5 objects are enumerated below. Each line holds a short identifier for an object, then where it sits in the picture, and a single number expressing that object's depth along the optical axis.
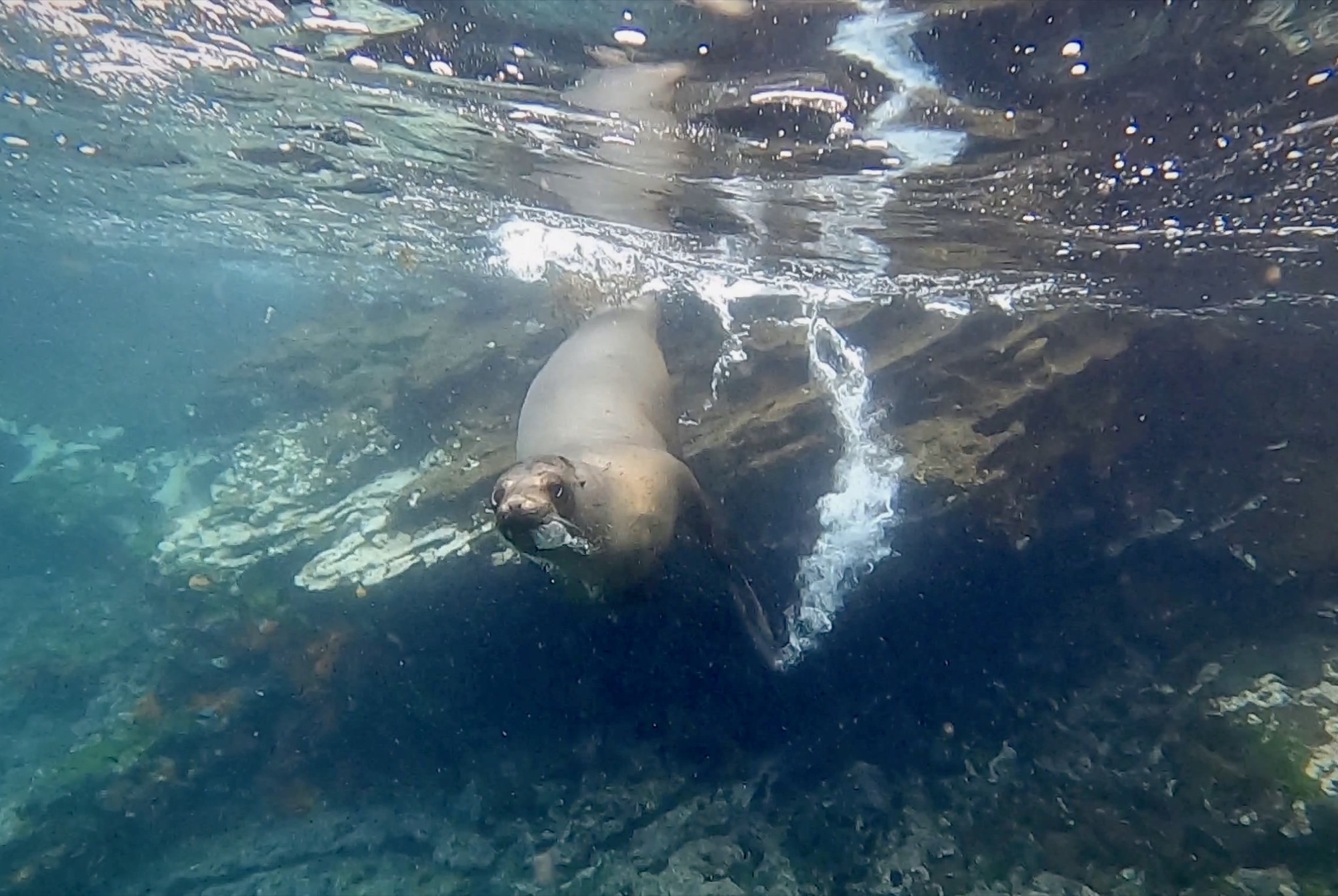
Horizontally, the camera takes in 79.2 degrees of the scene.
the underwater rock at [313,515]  9.34
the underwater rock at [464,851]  8.18
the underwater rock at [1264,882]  6.32
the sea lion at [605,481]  4.61
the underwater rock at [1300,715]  6.90
